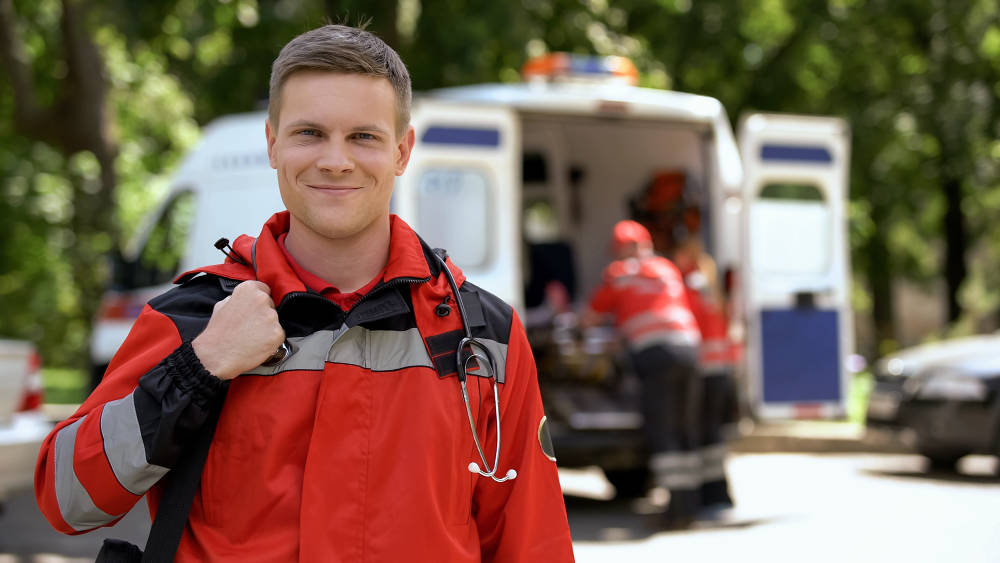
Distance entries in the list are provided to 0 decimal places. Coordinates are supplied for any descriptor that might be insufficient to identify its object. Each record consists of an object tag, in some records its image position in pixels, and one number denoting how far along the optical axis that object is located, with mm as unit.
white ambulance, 8250
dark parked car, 10781
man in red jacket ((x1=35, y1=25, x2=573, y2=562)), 1975
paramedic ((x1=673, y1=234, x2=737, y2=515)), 8766
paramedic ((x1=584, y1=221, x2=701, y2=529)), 8391
